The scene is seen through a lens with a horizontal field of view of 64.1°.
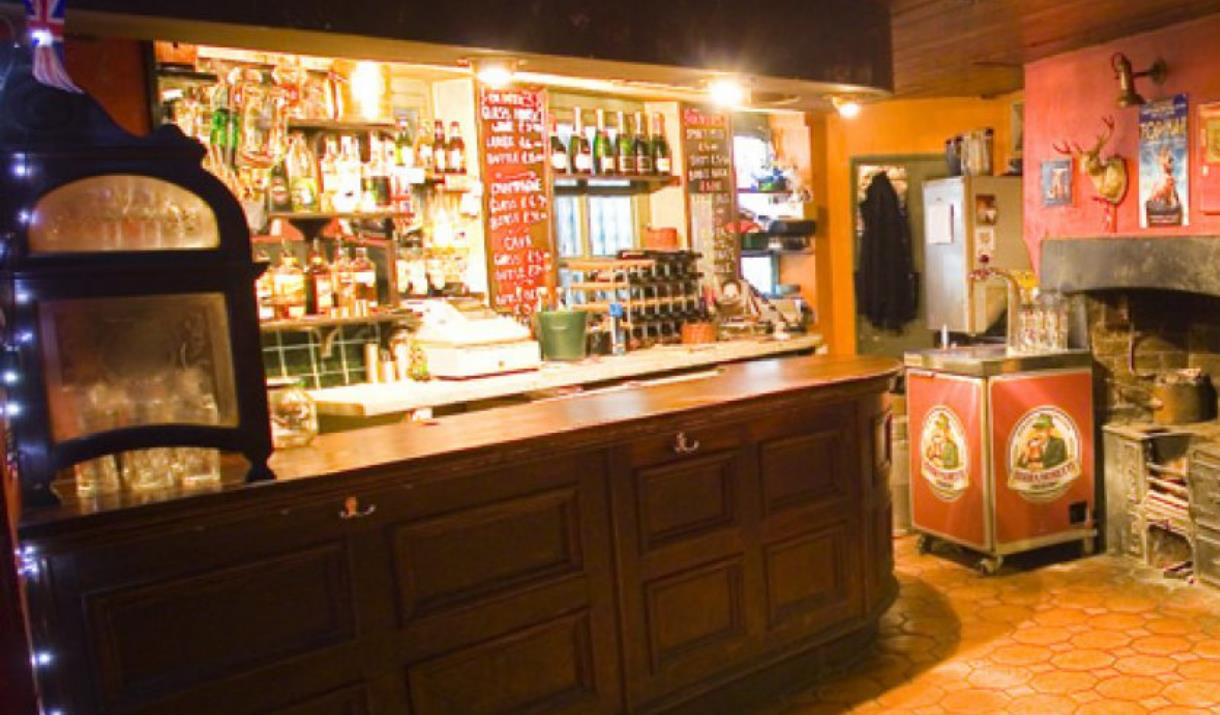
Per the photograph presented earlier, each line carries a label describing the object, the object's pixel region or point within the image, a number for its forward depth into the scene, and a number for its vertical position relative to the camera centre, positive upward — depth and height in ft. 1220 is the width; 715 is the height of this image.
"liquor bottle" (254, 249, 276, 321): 14.76 -0.06
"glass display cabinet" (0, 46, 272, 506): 7.30 -0.03
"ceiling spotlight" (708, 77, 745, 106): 11.79 +2.13
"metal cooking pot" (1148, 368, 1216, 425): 16.05 -2.75
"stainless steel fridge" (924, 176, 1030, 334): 23.03 +0.18
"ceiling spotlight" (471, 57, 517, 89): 9.84 +2.12
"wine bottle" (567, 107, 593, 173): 19.53 +2.37
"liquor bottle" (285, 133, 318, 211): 14.89 +1.77
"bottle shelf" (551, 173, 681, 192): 19.63 +1.86
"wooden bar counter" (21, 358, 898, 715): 7.49 -2.63
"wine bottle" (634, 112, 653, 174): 20.66 +2.47
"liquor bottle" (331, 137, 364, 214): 15.37 +1.70
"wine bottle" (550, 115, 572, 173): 19.05 +2.29
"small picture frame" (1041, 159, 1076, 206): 16.72 +0.98
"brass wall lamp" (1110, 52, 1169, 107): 15.01 +2.39
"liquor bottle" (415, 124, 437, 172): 17.12 +2.27
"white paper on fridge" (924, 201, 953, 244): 23.66 +0.58
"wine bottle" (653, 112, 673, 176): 20.95 +2.48
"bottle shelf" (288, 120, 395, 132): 14.89 +2.53
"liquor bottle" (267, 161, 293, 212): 14.70 +1.51
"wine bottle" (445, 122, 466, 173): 17.56 +2.31
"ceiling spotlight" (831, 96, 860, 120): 13.52 +2.08
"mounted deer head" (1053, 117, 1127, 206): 15.71 +1.05
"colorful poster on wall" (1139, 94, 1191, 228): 14.69 +1.05
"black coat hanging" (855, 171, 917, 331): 25.72 -0.26
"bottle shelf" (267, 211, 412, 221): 14.80 +1.14
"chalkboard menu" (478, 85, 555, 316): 18.10 +1.53
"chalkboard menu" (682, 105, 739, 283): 21.54 +1.70
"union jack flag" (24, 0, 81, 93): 6.99 +1.97
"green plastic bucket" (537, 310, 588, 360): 17.73 -1.09
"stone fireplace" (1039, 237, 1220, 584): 14.55 -2.28
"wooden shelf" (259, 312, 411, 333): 14.69 -0.52
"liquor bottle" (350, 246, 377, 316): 15.87 +0.09
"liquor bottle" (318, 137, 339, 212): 15.29 +1.76
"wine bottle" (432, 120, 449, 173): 17.31 +2.33
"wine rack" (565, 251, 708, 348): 19.25 -0.45
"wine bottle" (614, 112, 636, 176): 20.38 +2.47
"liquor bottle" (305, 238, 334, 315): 15.42 +0.01
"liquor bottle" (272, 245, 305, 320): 14.82 +0.03
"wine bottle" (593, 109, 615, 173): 20.03 +2.44
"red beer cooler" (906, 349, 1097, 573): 15.40 -3.31
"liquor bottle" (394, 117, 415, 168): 16.77 +2.36
